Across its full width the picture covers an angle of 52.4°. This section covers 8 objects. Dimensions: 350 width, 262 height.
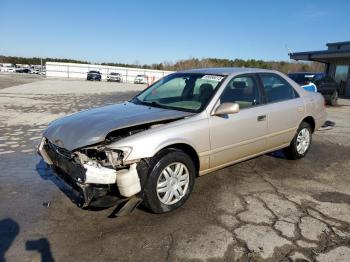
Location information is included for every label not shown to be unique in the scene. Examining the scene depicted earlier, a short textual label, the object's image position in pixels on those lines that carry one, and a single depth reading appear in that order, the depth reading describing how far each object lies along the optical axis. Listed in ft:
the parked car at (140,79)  160.70
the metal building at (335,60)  73.50
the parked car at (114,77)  166.11
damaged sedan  11.94
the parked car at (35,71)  223.71
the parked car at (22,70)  234.99
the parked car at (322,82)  52.70
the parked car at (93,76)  156.56
